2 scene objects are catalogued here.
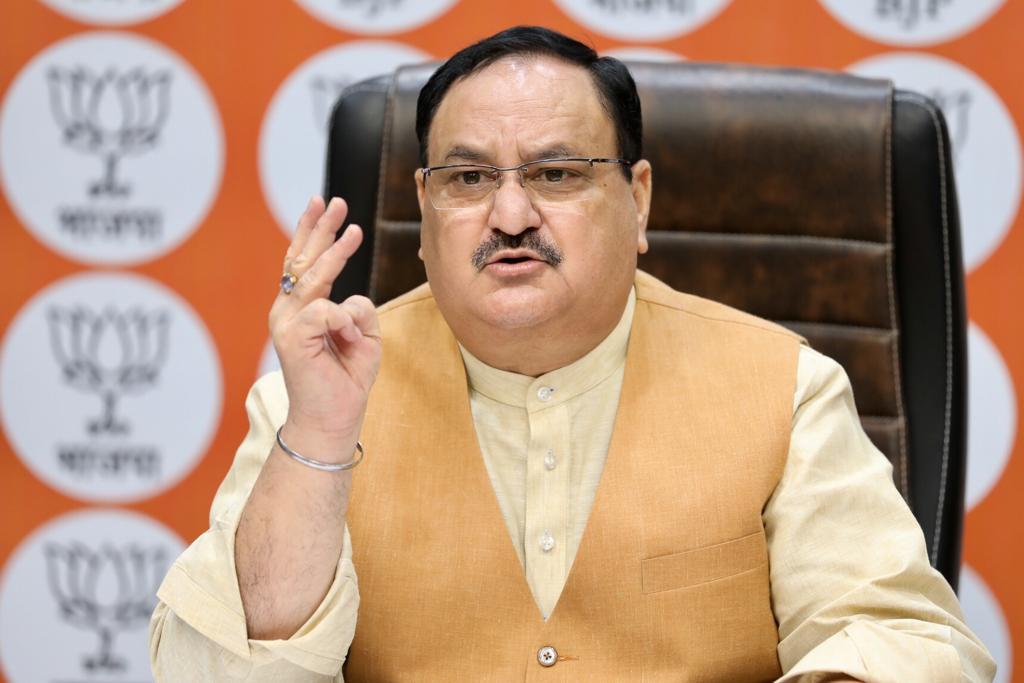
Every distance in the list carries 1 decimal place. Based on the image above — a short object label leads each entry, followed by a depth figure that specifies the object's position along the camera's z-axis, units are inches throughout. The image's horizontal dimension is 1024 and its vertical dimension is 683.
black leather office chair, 114.1
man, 104.5
